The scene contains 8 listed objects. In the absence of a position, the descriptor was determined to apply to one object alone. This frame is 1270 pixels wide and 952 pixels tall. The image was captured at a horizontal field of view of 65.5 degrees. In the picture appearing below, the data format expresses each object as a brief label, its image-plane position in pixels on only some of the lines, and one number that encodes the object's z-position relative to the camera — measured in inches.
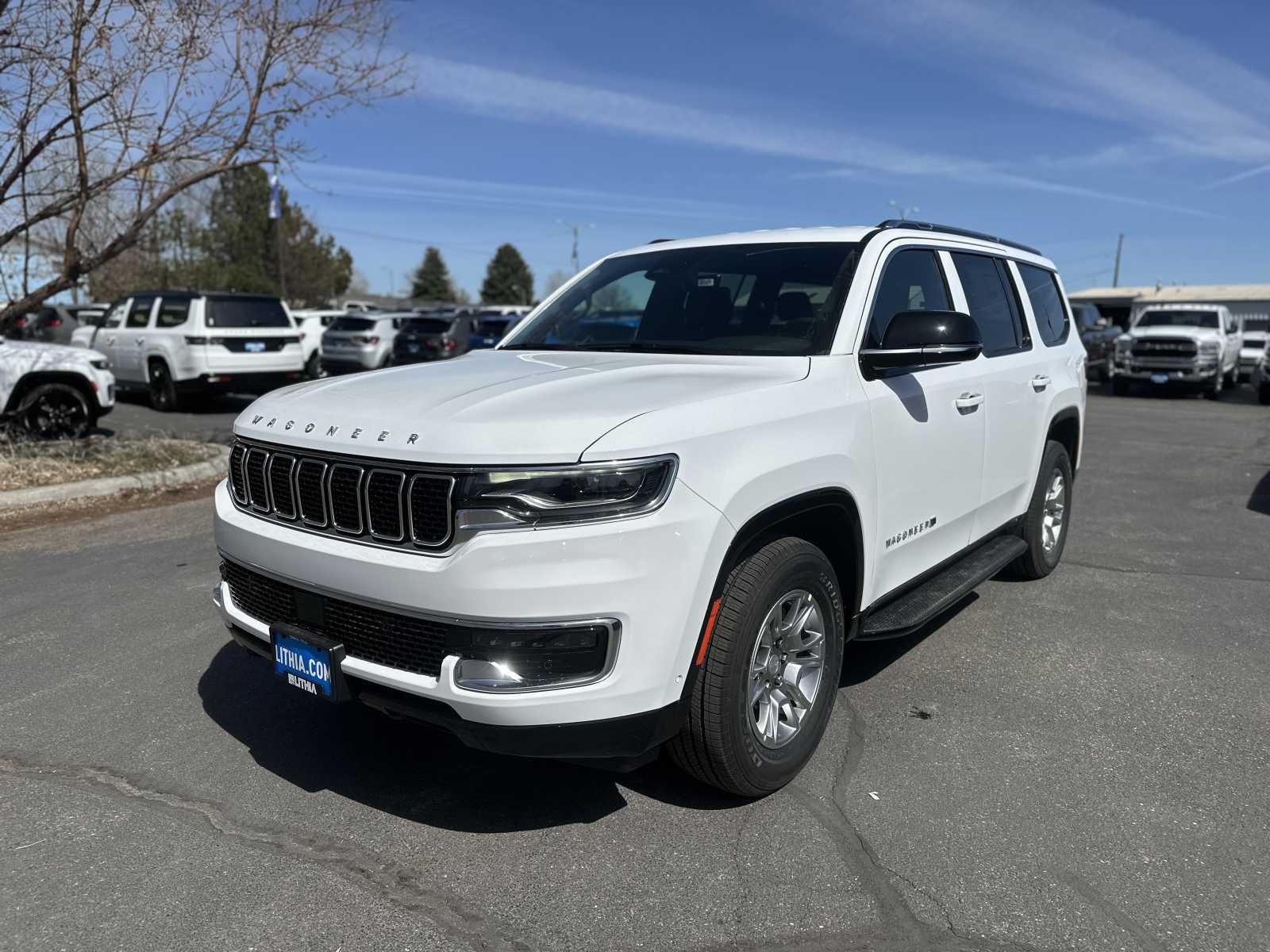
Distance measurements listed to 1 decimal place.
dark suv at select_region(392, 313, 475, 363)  820.0
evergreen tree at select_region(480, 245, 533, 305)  4461.1
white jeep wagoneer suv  107.4
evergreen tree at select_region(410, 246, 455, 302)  4306.1
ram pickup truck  838.5
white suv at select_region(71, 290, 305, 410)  587.8
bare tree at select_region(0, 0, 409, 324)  318.7
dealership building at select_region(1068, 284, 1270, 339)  2346.2
